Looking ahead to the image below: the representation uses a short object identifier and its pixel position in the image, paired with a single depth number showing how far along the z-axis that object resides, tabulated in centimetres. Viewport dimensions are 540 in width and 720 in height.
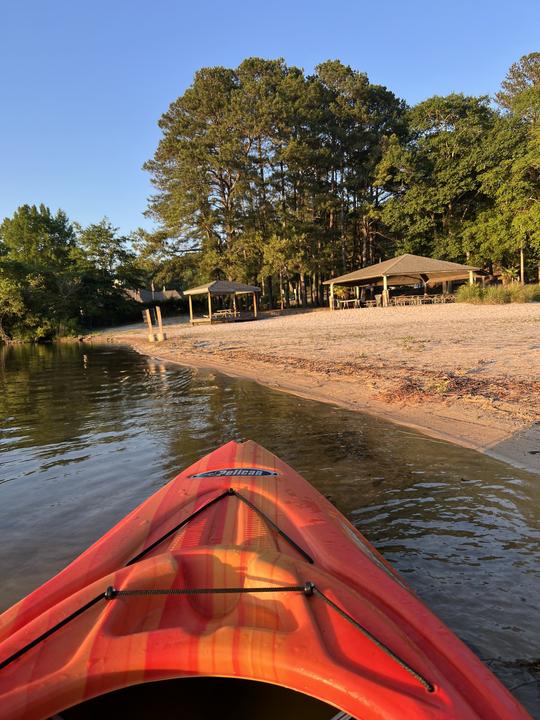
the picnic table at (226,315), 3084
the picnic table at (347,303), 3066
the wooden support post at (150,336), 2409
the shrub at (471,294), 2395
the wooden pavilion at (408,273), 2786
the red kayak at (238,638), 141
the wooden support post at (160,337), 2279
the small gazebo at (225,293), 2972
